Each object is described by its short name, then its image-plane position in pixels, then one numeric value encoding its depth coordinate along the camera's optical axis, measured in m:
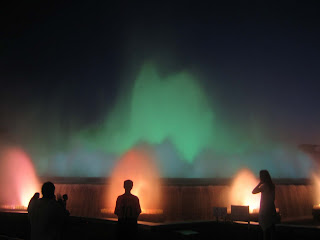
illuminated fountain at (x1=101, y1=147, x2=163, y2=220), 17.95
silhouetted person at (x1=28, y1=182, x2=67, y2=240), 4.98
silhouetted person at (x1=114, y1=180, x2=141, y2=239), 5.82
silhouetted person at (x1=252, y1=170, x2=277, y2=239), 6.62
